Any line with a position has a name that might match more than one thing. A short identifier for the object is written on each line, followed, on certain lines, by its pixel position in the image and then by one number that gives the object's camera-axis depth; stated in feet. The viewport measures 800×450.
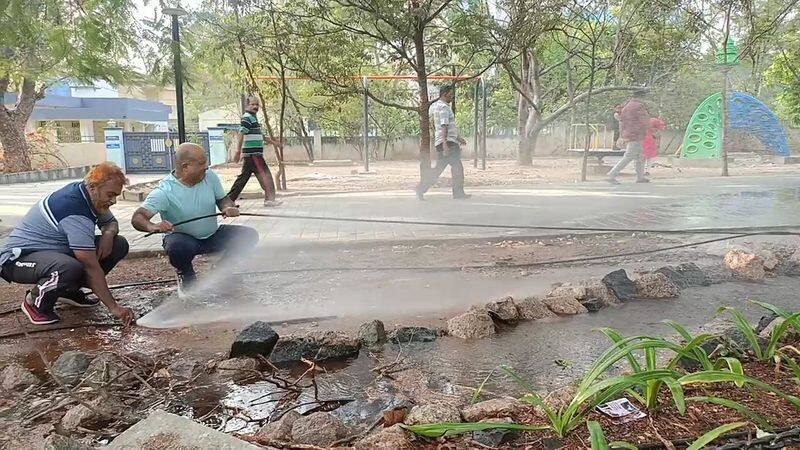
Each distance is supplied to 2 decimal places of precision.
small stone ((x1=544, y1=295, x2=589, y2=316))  14.74
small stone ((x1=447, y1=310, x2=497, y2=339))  13.12
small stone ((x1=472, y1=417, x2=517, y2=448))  7.18
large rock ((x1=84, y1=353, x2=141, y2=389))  10.14
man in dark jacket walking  39.75
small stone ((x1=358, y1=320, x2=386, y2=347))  12.57
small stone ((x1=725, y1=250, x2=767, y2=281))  17.70
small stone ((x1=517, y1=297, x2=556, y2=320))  14.37
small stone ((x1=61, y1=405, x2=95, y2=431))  8.80
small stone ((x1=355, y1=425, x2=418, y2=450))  7.12
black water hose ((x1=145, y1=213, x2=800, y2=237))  20.38
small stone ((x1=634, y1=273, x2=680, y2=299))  16.05
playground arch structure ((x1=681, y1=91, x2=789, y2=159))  57.16
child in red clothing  43.80
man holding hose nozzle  15.42
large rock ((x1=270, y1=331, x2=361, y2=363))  11.75
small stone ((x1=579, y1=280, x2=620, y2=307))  15.38
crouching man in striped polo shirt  13.25
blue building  86.89
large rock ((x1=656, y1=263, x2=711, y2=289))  17.07
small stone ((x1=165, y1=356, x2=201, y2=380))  11.06
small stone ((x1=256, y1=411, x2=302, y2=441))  7.98
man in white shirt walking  31.58
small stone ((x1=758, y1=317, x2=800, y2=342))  9.88
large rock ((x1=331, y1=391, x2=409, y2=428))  9.06
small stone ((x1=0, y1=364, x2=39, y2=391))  10.42
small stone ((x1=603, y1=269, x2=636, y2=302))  15.87
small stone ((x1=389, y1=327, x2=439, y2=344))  12.78
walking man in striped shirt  31.24
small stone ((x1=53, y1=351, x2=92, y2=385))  10.69
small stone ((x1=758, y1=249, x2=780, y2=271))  18.37
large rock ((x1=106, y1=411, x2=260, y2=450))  6.55
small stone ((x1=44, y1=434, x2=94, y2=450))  6.56
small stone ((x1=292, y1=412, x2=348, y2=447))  8.00
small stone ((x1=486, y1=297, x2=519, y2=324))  14.01
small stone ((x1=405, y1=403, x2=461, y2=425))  7.89
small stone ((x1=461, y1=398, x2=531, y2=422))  7.91
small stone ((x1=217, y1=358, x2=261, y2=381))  11.00
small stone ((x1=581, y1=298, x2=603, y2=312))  15.01
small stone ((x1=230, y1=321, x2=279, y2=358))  11.60
